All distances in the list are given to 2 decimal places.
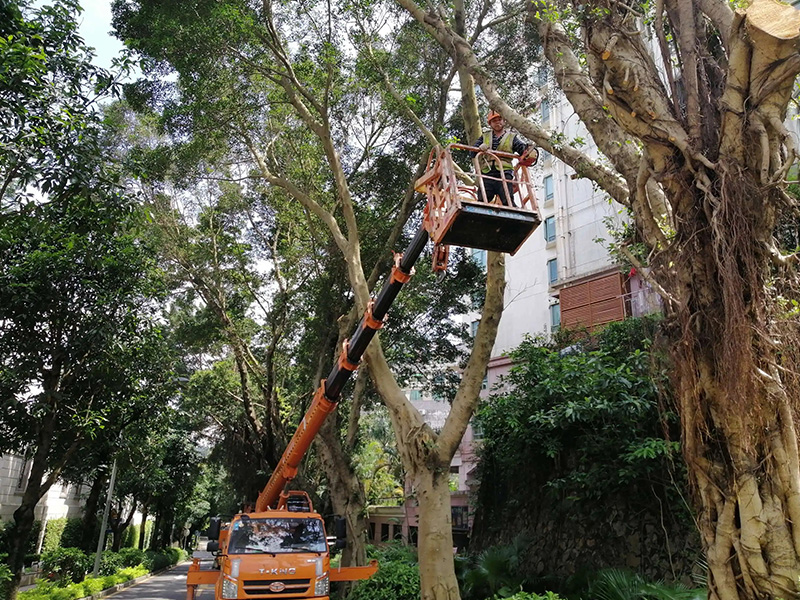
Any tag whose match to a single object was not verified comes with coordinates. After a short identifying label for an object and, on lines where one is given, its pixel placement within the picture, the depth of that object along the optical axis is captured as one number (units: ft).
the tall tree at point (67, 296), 23.35
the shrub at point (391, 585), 32.30
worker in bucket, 22.57
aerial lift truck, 20.56
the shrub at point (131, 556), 73.77
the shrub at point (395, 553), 44.98
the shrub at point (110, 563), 63.59
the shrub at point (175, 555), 107.94
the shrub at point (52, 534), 79.03
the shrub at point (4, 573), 28.99
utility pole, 56.39
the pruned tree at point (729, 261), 13.15
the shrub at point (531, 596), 23.54
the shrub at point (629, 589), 22.83
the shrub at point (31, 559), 71.87
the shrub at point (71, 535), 82.79
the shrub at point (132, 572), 65.52
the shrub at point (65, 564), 52.42
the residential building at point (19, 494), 73.54
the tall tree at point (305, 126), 27.14
